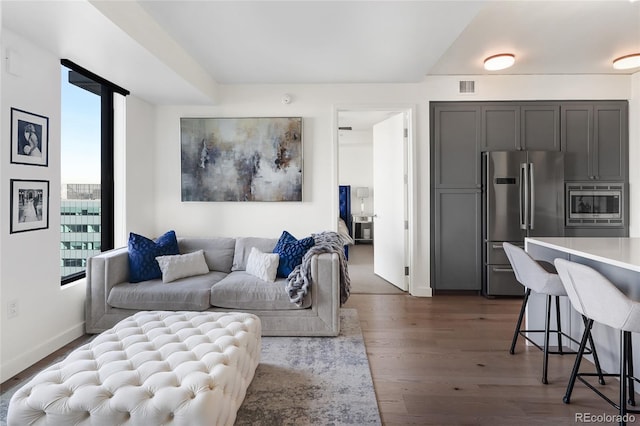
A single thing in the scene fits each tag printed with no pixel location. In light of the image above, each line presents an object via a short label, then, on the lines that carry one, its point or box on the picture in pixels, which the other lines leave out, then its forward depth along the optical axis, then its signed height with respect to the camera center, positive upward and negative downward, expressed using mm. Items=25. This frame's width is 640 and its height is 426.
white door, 4418 +163
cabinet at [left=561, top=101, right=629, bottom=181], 4285 +871
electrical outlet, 2361 -641
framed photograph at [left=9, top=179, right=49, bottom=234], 2387 +64
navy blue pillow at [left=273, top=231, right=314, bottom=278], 3373 -385
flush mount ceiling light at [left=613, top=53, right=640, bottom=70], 3677 +1594
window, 3053 +432
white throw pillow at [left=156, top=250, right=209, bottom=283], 3242 -498
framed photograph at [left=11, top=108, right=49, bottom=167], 2389 +539
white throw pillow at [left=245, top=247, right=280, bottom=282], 3230 -489
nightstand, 8555 -402
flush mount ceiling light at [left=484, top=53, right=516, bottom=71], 3623 +1570
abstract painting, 4219 +651
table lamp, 8523 +495
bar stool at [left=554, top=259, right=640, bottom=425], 1645 -458
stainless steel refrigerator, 4070 +102
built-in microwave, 4277 +79
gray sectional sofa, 3004 -744
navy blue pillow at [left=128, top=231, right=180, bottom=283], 3211 -409
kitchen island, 2020 -370
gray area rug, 1928 -1099
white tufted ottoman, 1413 -728
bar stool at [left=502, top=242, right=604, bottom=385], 2260 -463
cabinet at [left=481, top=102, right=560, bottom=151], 4277 +1040
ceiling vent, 4270 +1526
